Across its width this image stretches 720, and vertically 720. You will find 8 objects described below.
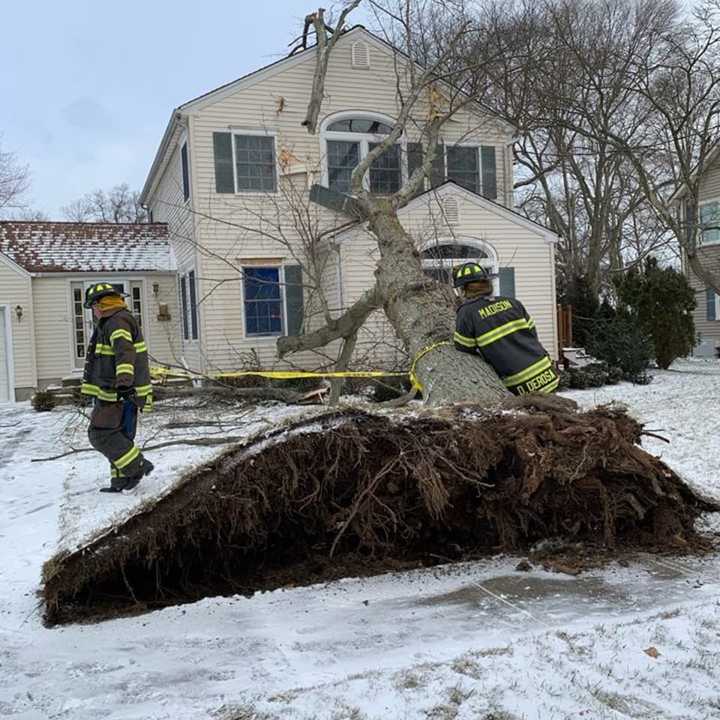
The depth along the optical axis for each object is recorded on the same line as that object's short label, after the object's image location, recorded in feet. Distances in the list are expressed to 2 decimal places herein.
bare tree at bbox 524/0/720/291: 50.83
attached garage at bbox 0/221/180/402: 54.34
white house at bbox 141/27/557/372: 50.11
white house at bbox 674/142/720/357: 83.25
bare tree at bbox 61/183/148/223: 168.35
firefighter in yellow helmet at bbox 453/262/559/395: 16.17
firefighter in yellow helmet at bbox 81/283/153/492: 19.81
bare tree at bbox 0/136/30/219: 105.60
